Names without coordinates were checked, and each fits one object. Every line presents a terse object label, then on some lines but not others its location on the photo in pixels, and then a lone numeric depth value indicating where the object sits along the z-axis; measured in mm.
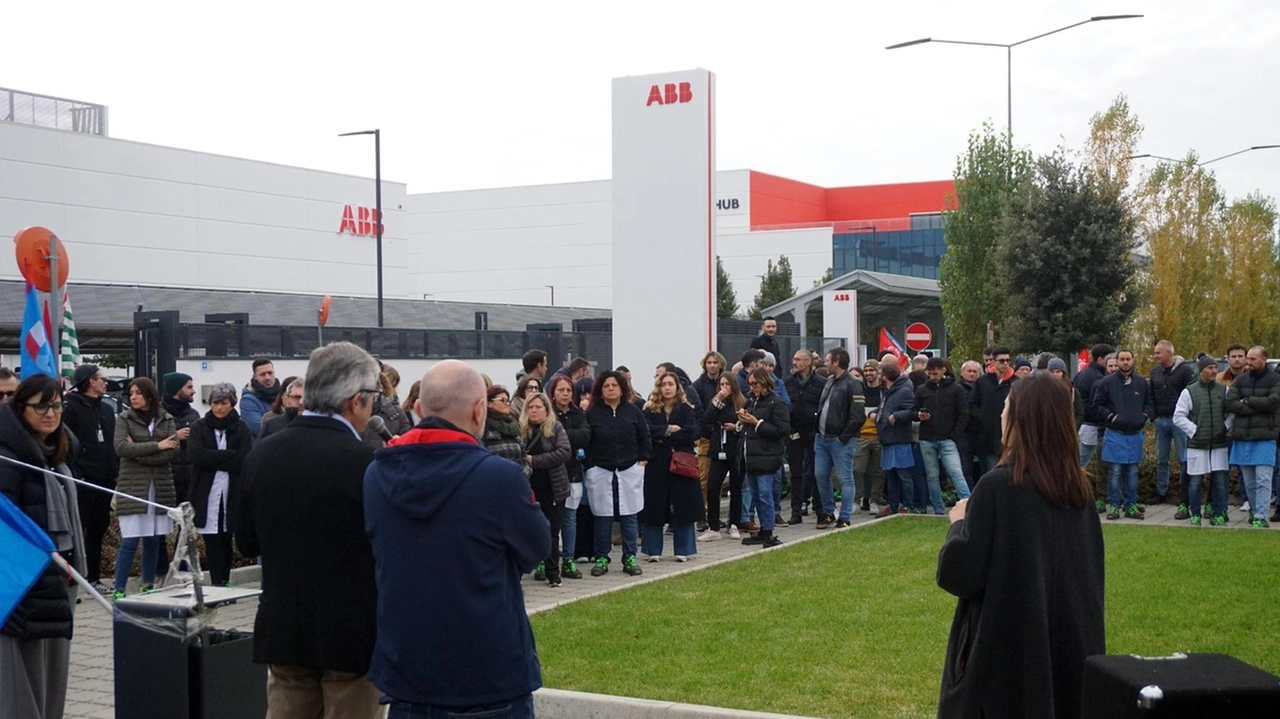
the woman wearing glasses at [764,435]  13969
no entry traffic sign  28067
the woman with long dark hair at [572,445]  12422
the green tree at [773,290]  72250
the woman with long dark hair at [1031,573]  4453
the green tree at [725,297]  68500
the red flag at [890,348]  24469
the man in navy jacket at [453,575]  4270
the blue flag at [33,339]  12539
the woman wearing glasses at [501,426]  10836
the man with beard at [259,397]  12578
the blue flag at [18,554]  5859
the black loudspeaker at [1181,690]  3422
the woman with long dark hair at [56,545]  5977
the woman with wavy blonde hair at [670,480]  13227
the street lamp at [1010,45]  29022
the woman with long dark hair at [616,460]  12602
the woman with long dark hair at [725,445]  14273
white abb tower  18875
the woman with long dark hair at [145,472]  11195
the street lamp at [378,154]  42234
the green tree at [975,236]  37688
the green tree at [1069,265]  26422
